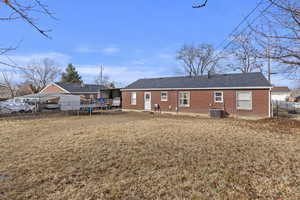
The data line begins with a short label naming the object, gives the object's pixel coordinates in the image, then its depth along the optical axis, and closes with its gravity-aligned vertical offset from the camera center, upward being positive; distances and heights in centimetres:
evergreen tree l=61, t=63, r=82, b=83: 4322 +653
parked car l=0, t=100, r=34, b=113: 1686 -64
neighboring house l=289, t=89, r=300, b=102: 3962 +86
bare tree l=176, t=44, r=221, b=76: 3566 +948
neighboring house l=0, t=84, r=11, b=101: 3448 +144
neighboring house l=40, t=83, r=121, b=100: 2942 +206
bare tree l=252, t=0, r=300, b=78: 490 +183
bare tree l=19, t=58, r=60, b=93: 4016 +543
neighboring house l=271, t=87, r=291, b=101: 5097 +177
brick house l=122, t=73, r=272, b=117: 1262 +51
